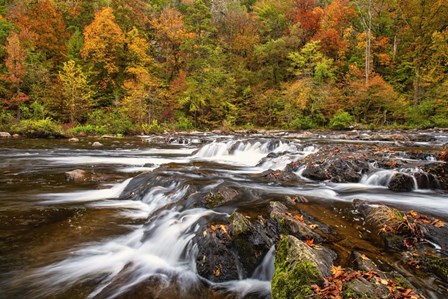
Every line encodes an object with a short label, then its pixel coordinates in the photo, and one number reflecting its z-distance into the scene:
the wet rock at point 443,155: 7.70
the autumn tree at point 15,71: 23.78
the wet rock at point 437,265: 2.99
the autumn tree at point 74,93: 25.95
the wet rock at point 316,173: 7.58
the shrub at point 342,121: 23.75
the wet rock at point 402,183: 6.59
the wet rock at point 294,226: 3.62
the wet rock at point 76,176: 7.72
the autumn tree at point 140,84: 26.61
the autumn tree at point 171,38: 32.16
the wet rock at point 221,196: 5.10
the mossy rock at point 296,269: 2.29
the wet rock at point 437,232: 3.62
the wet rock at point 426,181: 6.65
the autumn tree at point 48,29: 31.02
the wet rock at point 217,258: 3.25
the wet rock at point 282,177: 7.18
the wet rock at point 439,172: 6.70
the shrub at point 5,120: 20.95
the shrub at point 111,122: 24.23
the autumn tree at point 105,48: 29.64
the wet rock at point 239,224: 3.58
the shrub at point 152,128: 25.56
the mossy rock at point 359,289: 2.13
